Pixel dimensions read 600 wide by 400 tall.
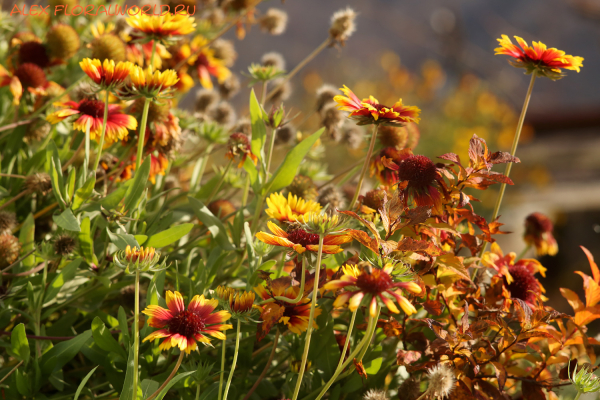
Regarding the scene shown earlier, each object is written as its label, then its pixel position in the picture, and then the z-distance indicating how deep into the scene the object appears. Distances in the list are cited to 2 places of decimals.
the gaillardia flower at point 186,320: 2.15
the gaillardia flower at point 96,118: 2.30
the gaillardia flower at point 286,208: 2.26
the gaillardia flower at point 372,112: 2.23
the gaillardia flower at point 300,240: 2.18
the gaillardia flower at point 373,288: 2.11
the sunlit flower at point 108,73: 2.26
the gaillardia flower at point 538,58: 2.28
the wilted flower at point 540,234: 2.47
